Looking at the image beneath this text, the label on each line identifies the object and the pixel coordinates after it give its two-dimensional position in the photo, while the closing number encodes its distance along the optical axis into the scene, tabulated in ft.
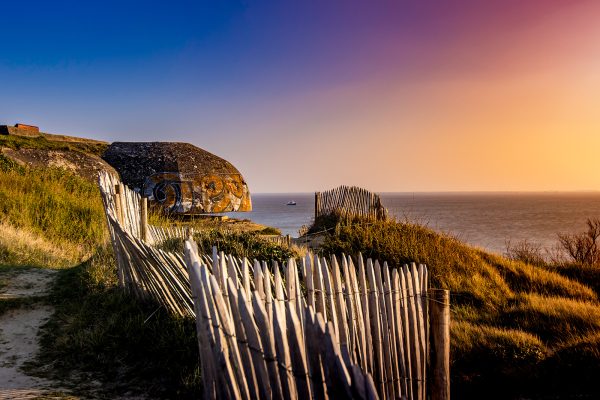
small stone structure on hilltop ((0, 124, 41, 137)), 47.34
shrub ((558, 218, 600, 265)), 42.21
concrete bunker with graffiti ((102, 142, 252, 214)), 42.11
